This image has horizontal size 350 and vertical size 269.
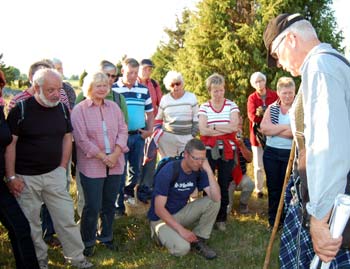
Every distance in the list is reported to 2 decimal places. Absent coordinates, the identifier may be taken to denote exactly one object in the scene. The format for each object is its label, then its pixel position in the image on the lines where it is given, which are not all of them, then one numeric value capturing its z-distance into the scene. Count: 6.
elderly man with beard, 3.77
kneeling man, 4.52
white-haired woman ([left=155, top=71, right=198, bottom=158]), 5.92
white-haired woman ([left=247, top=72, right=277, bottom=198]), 6.07
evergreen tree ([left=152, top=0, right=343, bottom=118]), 11.51
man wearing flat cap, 1.85
